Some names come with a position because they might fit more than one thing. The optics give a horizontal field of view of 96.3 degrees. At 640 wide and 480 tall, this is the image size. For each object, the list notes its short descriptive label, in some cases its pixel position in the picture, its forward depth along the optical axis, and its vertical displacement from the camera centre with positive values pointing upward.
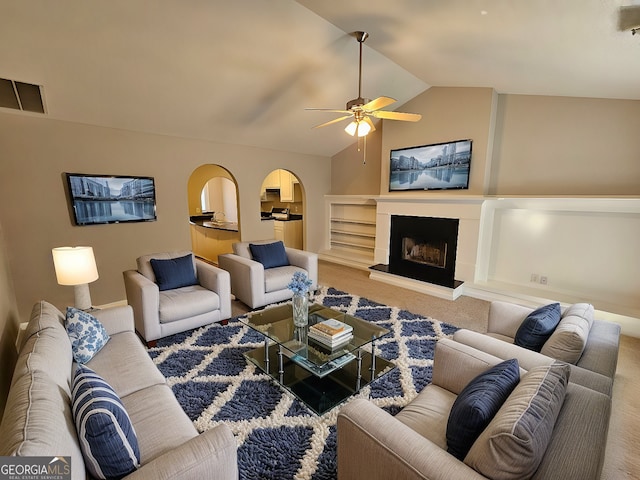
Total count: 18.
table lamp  2.20 -0.53
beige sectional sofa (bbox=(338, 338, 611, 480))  0.87 -0.84
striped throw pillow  0.98 -0.83
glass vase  2.41 -0.97
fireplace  4.21 -0.88
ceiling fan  2.58 +0.74
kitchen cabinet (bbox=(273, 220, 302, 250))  6.27 -0.82
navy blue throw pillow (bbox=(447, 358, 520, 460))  1.03 -0.79
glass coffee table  2.01 -1.34
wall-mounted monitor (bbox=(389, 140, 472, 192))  4.03 +0.39
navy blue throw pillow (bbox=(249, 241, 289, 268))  3.81 -0.79
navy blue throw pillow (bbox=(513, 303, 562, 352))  1.74 -0.84
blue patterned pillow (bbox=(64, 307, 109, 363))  1.76 -0.87
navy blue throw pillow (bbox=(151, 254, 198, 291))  3.04 -0.82
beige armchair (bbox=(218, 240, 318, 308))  3.41 -0.99
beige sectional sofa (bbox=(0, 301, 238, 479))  0.91 -0.91
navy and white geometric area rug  1.60 -1.43
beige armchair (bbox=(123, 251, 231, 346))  2.67 -1.00
